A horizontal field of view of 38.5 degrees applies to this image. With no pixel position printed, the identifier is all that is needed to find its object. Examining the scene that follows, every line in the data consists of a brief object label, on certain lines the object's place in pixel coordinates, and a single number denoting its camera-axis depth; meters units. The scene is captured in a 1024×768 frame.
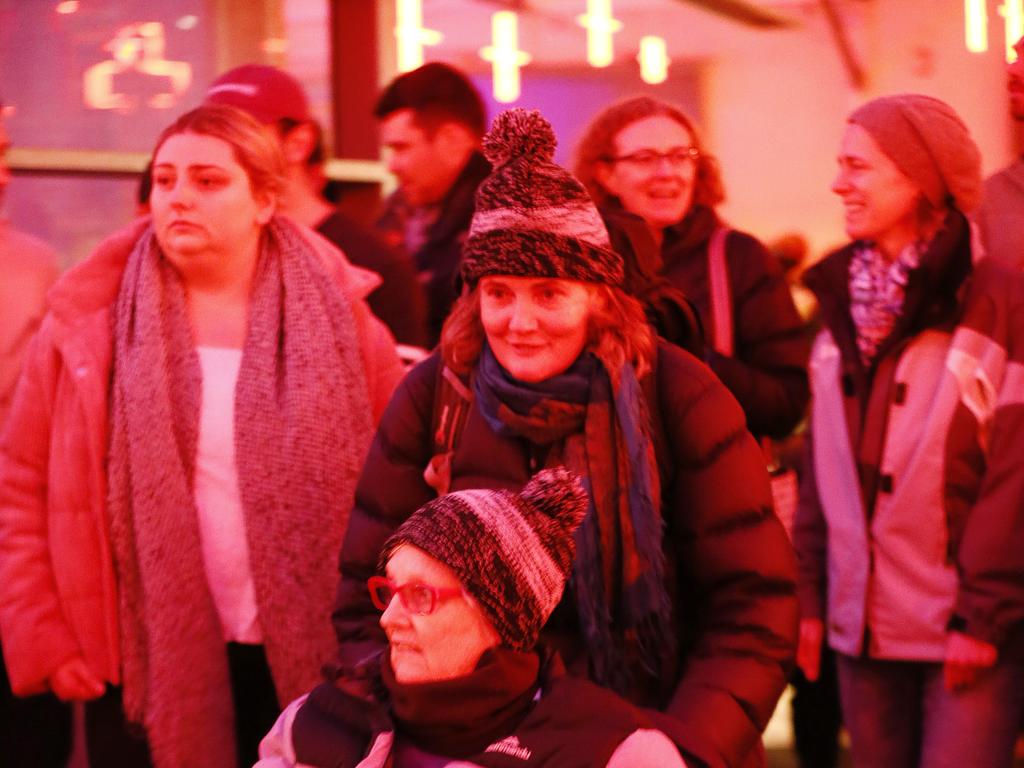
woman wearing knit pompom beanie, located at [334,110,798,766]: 2.58
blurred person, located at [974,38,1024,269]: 3.72
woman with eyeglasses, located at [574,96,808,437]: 3.79
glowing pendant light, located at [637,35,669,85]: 12.34
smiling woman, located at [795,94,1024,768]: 3.37
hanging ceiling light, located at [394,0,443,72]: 7.26
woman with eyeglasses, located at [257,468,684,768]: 2.16
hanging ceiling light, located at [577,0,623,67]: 10.14
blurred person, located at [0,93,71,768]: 3.77
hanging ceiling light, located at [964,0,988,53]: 8.20
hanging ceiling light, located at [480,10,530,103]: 9.64
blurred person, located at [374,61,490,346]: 4.38
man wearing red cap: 3.99
